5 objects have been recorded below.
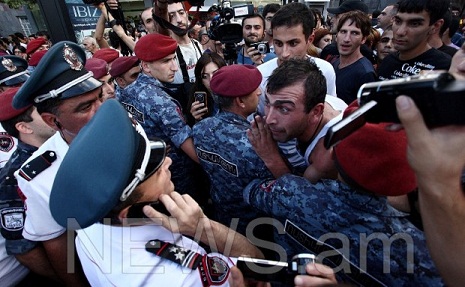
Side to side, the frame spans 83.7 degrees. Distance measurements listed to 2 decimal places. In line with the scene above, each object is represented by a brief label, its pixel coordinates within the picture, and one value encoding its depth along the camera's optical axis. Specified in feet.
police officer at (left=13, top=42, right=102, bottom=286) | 4.92
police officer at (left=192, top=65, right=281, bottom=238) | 5.44
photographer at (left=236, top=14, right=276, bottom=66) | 14.16
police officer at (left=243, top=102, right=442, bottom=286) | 3.06
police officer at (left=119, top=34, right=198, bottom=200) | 7.22
